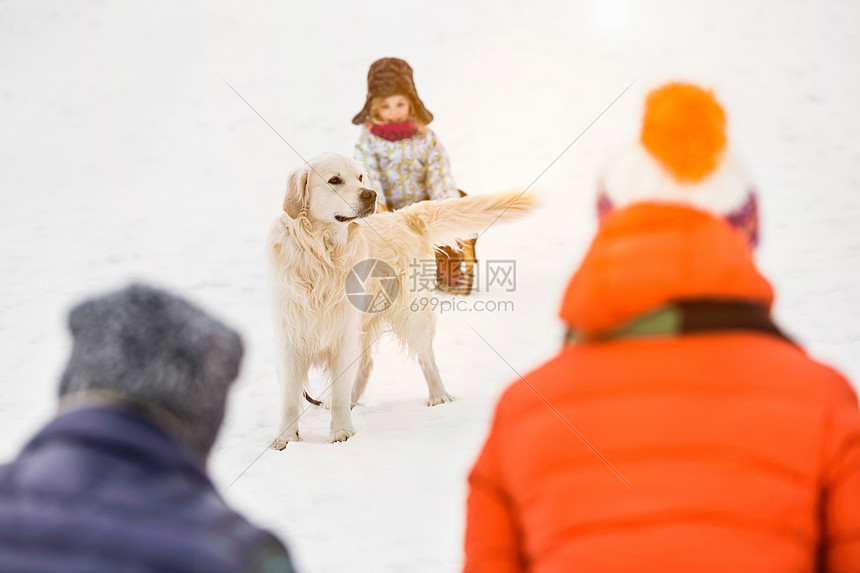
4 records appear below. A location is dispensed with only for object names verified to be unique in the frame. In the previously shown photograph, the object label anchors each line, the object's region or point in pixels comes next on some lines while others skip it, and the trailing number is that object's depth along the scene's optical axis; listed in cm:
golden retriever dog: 1040
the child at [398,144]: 1125
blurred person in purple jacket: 443
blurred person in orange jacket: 492
